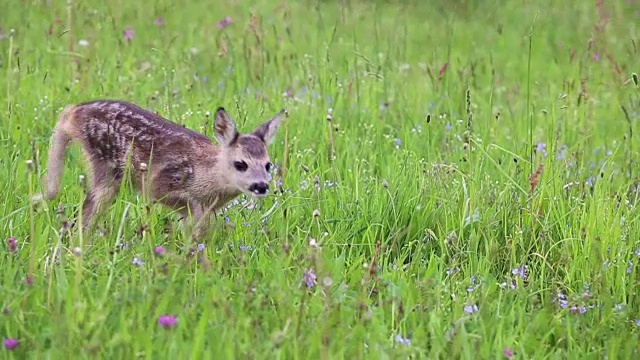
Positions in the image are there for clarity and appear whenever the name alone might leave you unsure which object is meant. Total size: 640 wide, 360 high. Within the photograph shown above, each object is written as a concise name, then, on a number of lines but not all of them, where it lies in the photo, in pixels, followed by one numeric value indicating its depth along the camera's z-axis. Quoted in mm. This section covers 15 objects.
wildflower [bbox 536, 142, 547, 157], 14814
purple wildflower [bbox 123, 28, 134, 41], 19653
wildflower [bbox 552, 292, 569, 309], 9812
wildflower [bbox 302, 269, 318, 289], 9219
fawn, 12523
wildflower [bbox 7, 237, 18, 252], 9023
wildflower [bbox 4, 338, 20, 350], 7840
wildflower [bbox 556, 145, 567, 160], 14053
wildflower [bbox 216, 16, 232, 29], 21453
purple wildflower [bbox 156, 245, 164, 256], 9051
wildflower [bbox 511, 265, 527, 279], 10328
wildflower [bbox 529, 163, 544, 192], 11502
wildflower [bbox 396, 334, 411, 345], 8359
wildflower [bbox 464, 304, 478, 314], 9244
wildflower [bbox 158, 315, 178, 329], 8047
